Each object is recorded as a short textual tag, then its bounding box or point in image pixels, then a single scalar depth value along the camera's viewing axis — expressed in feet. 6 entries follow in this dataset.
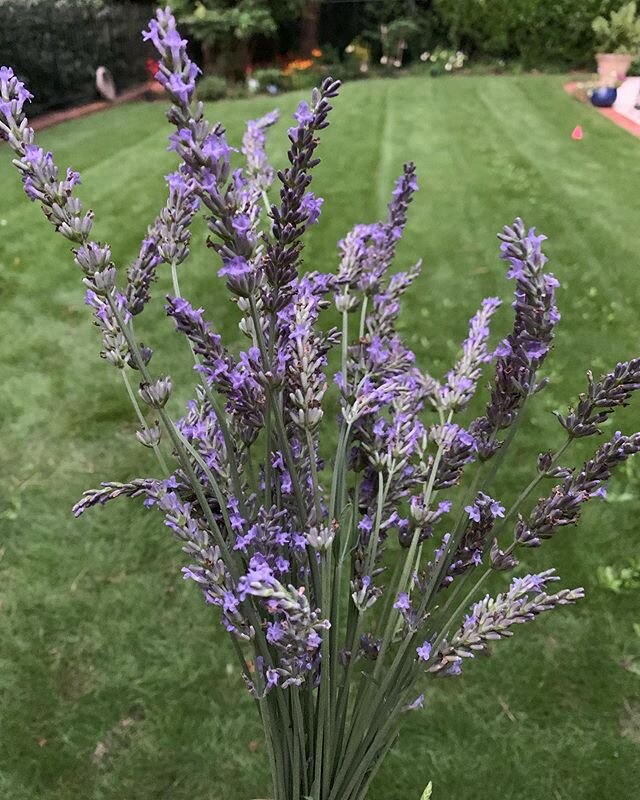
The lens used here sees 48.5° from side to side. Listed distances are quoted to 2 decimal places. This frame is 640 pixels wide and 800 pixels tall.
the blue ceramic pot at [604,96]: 21.88
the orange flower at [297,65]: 33.37
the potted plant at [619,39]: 28.63
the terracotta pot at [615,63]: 28.27
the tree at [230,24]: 31.27
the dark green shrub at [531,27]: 33.83
